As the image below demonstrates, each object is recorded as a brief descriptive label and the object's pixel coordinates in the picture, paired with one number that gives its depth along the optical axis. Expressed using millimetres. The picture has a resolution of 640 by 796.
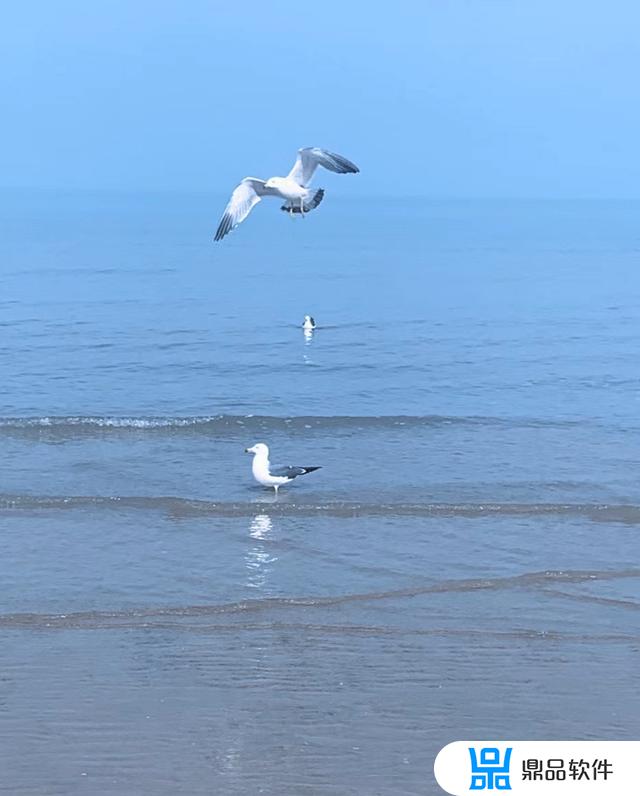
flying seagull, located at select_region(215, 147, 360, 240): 16219
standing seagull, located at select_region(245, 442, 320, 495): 16969
